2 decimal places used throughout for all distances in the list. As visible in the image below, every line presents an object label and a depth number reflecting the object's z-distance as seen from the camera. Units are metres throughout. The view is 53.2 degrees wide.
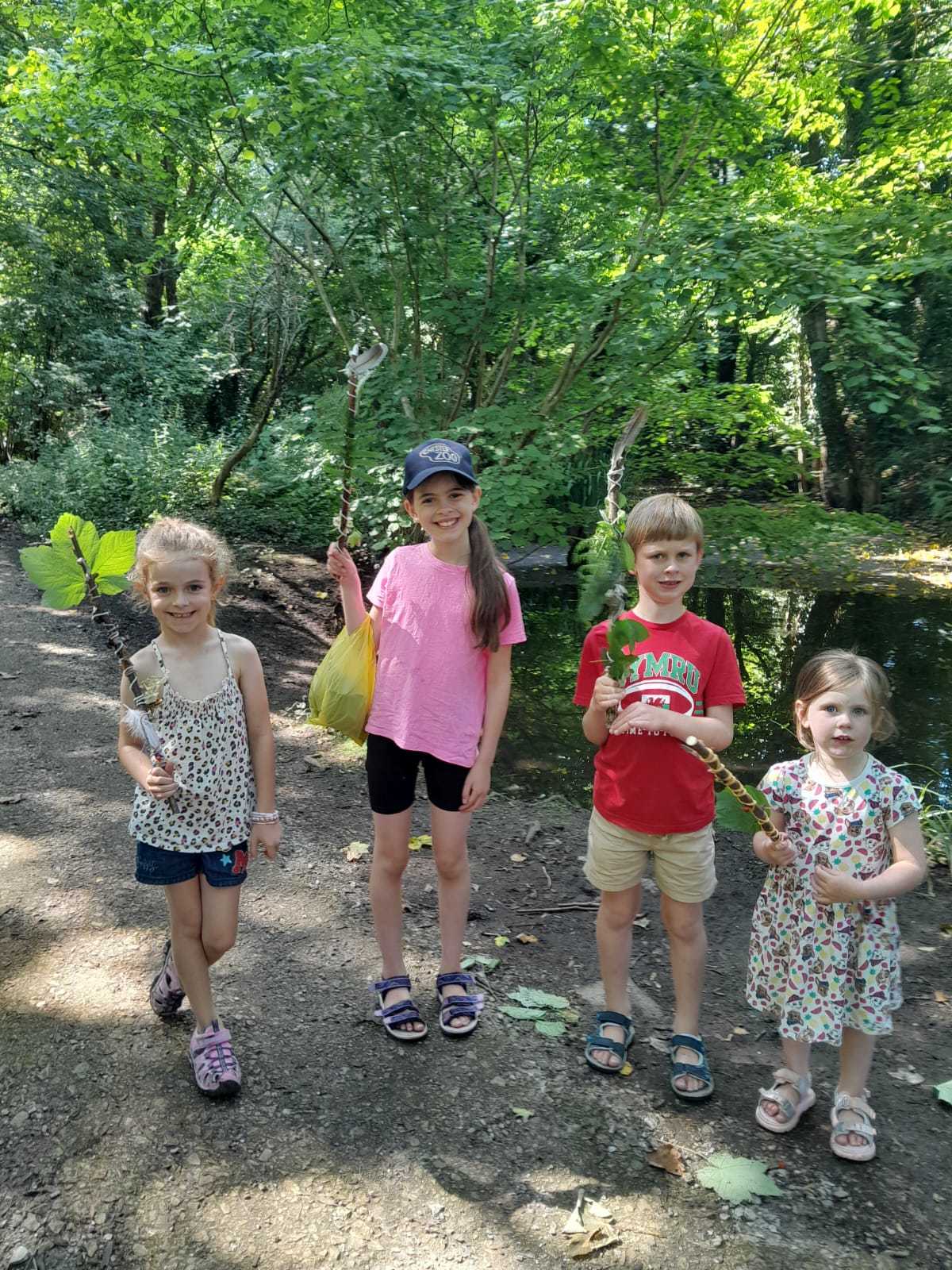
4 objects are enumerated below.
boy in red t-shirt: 2.60
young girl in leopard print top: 2.51
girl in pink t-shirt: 2.79
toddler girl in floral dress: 2.44
